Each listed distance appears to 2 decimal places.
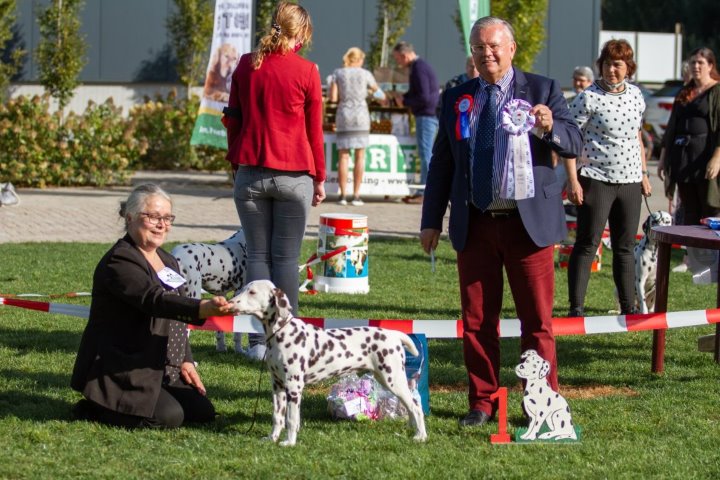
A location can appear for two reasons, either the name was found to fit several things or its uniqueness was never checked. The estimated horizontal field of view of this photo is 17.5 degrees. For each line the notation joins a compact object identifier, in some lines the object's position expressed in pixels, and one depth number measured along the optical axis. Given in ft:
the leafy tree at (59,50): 136.28
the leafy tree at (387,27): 165.18
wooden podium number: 36.17
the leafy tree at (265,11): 121.27
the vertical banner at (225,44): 99.52
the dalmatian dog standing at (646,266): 58.25
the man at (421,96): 105.05
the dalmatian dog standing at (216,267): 47.46
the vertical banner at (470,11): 103.28
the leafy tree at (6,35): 119.55
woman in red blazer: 45.45
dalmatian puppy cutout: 36.15
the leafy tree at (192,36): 149.56
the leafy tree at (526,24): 153.42
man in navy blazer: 36.25
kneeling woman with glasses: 36.61
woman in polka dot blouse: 54.86
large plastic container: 65.20
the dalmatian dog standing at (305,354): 34.88
